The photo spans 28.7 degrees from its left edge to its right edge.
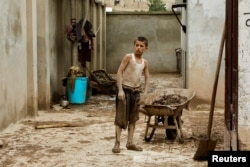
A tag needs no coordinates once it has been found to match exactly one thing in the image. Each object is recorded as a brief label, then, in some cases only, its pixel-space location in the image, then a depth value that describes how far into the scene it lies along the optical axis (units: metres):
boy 7.41
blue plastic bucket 12.88
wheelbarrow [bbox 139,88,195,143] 8.00
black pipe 12.73
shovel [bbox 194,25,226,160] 6.66
